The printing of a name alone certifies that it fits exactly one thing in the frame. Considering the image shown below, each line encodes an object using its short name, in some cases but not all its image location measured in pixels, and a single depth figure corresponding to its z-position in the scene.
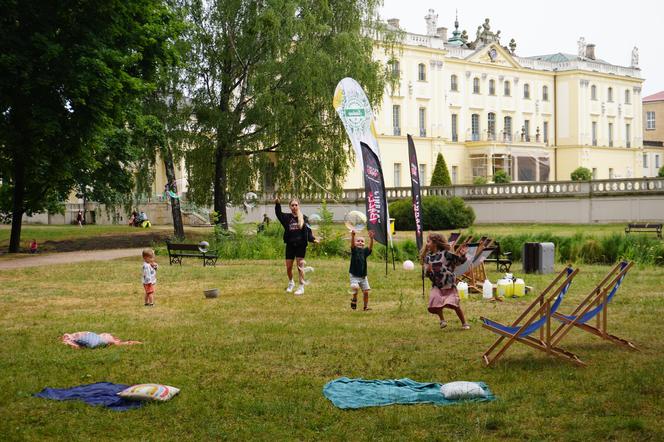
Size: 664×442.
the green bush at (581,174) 75.80
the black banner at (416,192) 22.00
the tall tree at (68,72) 23.84
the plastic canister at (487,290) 17.67
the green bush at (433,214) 48.50
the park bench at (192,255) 26.81
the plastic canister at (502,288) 18.09
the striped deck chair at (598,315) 10.94
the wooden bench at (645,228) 37.36
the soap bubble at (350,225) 16.91
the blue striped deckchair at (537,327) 10.55
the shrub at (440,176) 62.19
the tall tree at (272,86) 37.78
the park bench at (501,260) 24.28
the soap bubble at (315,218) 27.53
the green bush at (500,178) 67.75
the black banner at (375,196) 21.16
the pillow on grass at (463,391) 9.16
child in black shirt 15.98
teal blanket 9.11
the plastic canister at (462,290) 18.03
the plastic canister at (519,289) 18.22
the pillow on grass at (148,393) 9.23
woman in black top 18.67
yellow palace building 77.88
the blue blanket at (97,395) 9.21
